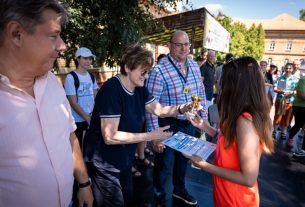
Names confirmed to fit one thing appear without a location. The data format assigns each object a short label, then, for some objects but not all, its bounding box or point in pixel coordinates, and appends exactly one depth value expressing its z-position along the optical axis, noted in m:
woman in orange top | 1.16
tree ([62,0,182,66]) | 3.47
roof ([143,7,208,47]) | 5.47
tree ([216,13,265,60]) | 28.07
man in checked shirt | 2.21
